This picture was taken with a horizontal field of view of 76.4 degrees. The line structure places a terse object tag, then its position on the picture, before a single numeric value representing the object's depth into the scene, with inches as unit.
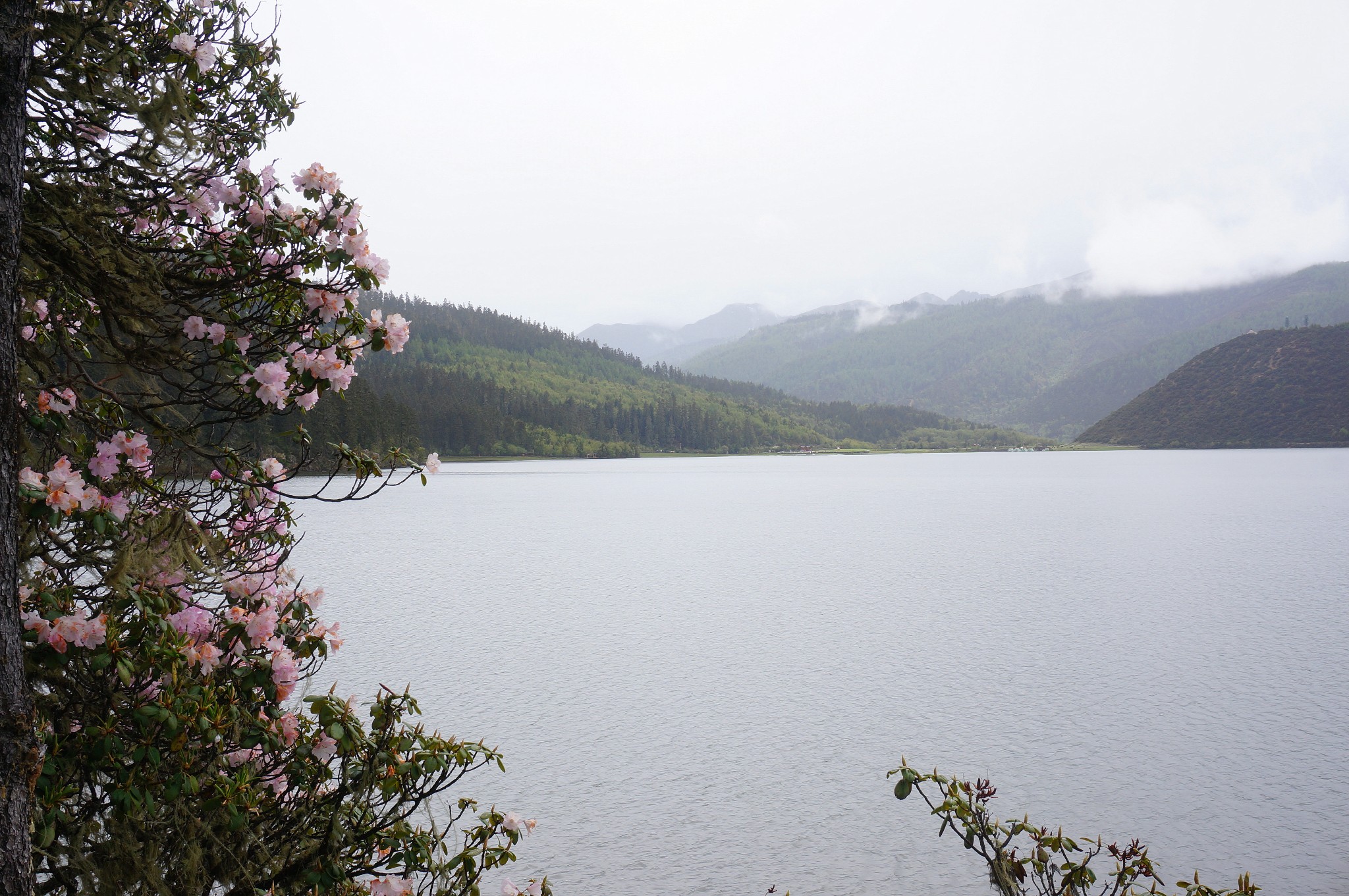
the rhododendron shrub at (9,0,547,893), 155.8
